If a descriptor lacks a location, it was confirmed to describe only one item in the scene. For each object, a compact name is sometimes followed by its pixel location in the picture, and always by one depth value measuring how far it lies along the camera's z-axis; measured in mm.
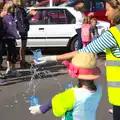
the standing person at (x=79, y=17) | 9886
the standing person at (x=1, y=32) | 9172
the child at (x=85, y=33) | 9777
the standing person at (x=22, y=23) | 10099
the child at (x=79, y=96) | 3131
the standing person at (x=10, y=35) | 9344
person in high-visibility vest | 3482
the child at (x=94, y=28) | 10936
